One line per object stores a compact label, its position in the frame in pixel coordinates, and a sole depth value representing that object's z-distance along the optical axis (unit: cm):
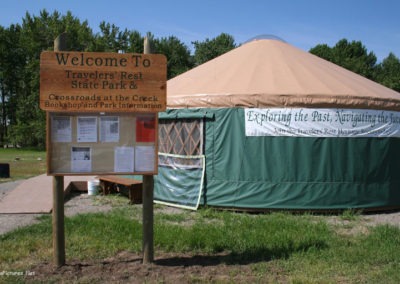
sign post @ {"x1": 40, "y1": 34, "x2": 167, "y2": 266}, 432
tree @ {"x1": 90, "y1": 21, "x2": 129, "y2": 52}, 4016
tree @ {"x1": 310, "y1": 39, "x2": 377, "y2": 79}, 3659
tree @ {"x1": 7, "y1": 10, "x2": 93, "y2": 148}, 3578
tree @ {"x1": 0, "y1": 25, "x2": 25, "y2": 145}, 3841
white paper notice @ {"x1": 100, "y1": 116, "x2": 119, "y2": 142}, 446
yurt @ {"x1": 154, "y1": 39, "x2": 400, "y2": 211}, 725
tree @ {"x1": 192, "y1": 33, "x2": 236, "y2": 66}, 3672
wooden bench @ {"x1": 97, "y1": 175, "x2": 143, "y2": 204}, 818
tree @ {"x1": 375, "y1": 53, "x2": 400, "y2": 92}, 3409
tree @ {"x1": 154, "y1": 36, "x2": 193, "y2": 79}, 3869
